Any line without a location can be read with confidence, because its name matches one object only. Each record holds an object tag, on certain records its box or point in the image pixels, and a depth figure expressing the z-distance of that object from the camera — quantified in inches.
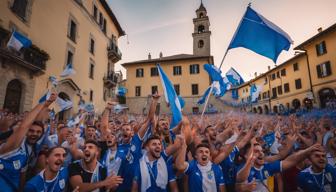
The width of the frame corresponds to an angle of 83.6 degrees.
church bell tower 1223.5
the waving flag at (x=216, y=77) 309.1
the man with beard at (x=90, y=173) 98.6
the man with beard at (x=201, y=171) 113.3
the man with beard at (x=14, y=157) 91.9
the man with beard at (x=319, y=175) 114.1
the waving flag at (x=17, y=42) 275.9
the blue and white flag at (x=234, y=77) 408.5
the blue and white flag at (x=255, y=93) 561.9
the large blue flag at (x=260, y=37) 184.1
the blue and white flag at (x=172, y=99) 152.6
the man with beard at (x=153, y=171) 111.5
